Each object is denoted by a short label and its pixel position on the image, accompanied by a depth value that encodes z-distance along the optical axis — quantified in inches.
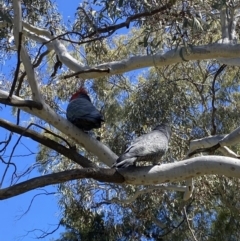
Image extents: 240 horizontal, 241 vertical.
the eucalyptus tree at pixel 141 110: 162.4
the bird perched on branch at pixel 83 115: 178.2
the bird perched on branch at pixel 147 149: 154.2
